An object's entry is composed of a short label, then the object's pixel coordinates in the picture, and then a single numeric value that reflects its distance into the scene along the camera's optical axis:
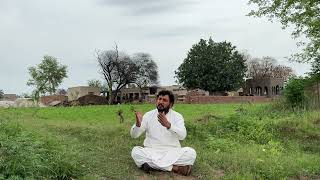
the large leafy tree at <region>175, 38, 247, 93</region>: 35.57
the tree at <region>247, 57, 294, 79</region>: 48.07
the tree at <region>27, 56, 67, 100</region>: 33.87
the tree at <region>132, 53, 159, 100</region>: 39.65
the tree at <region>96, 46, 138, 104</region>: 37.93
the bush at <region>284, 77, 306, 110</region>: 11.48
